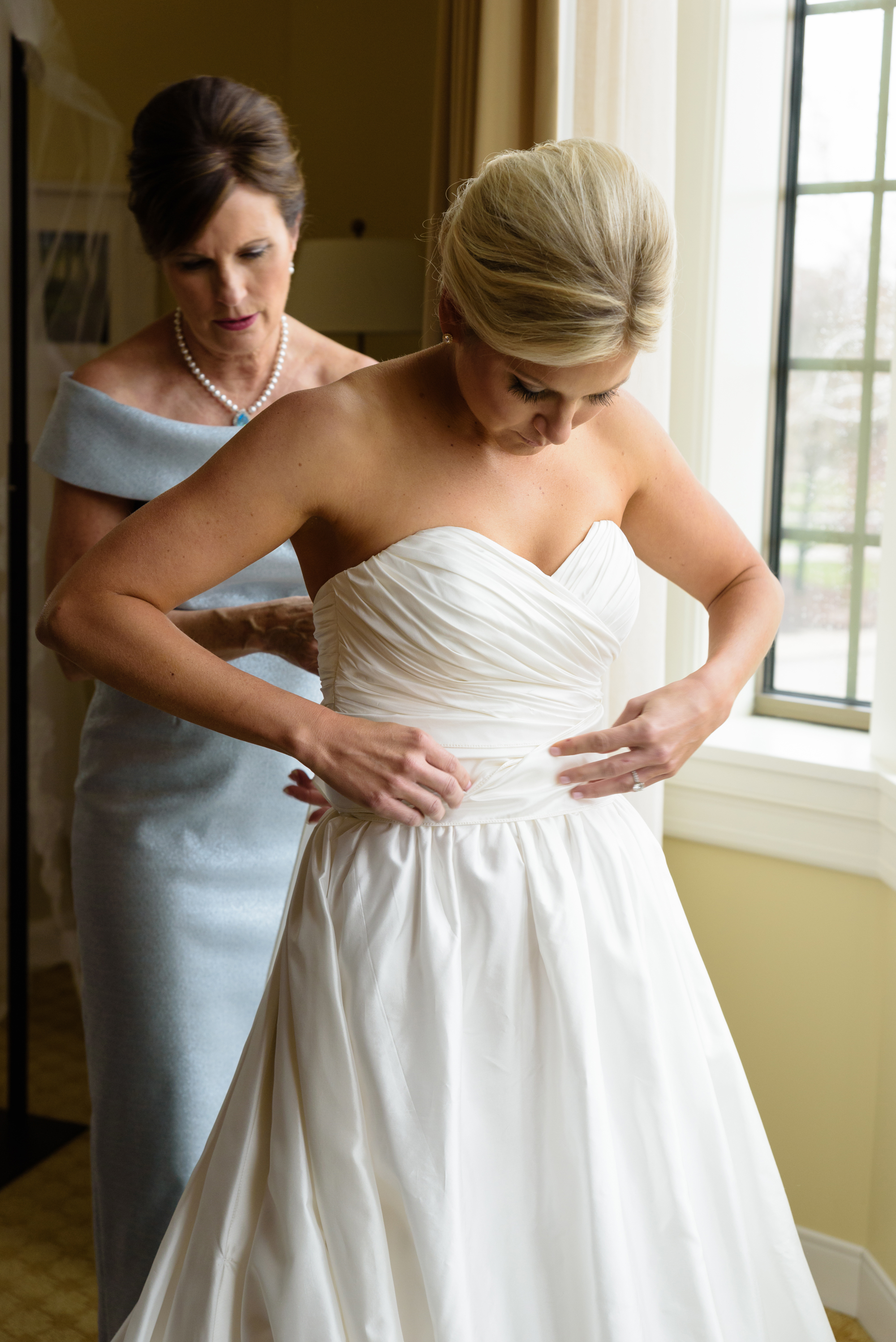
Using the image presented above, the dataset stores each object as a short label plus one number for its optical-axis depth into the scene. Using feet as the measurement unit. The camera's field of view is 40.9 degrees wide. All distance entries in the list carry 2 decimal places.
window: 7.83
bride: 4.09
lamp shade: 9.61
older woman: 6.28
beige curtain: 6.92
